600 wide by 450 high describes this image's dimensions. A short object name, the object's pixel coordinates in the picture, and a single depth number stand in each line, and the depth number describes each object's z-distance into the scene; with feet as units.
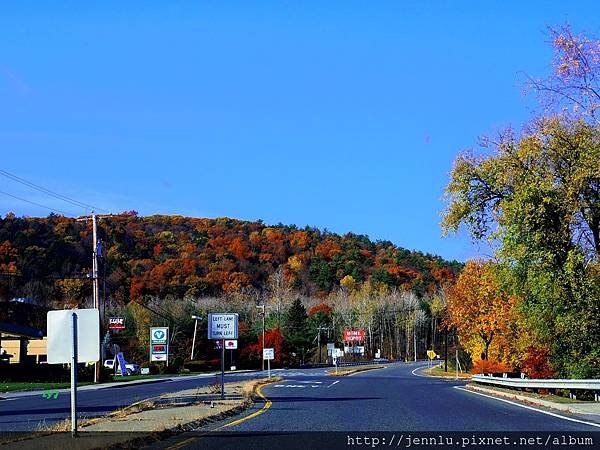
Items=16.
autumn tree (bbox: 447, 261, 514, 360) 211.61
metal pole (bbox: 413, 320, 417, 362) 536.83
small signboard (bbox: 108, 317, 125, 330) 250.57
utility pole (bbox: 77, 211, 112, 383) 170.50
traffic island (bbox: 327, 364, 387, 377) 235.07
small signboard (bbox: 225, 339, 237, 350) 92.79
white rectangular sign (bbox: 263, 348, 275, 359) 213.85
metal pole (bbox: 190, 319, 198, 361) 320.87
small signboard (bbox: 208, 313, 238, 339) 83.82
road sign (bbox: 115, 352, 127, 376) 251.80
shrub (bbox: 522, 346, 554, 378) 123.54
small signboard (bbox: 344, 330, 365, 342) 395.65
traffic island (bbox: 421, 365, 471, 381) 215.26
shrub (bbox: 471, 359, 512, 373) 197.24
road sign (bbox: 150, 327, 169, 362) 256.93
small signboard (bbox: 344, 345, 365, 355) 463.42
